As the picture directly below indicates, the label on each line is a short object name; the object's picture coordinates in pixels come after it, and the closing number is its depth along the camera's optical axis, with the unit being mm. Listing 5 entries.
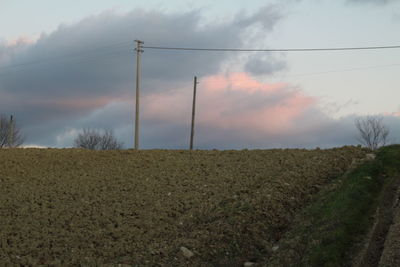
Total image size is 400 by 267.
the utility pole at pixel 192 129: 39250
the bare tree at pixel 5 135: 66562
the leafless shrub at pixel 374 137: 48688
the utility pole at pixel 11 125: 52606
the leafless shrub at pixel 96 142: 74812
